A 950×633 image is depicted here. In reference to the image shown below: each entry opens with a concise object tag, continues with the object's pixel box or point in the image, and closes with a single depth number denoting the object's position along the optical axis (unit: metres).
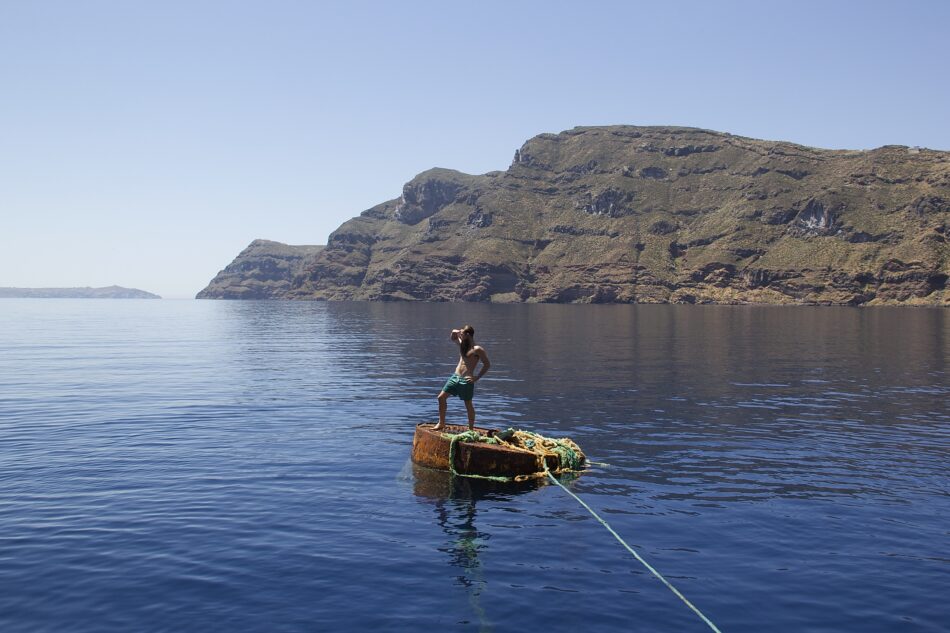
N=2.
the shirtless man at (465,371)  18.45
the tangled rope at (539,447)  17.39
